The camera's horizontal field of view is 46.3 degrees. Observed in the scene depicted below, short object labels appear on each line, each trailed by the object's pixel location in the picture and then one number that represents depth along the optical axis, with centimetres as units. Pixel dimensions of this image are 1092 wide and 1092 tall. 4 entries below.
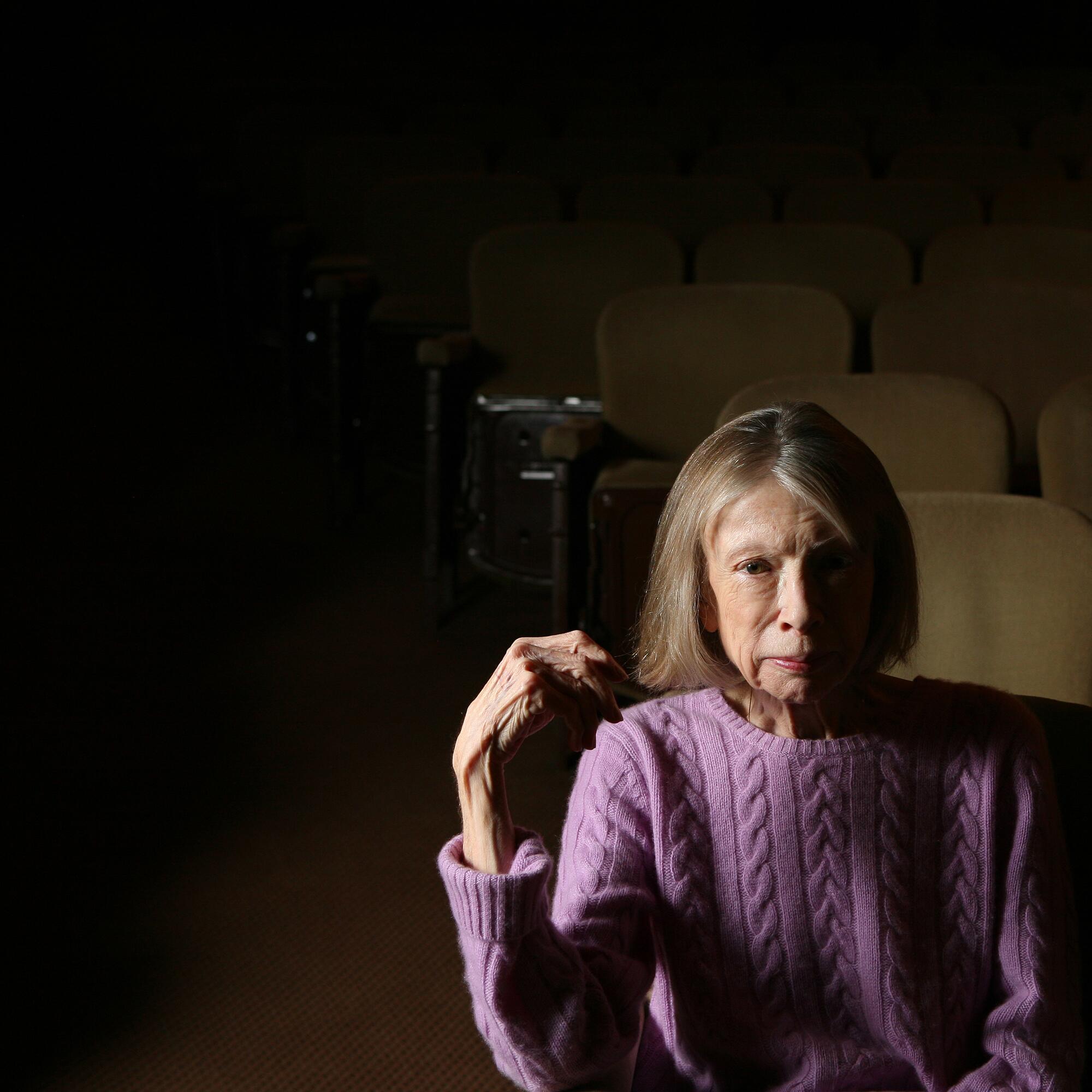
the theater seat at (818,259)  307
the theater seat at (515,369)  288
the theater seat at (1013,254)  307
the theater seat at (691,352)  263
